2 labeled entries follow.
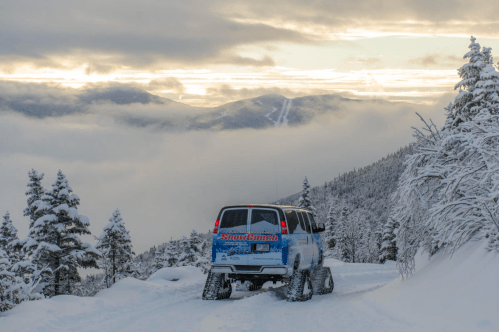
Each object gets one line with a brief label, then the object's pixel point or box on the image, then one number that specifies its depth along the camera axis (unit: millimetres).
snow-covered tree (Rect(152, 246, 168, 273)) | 65500
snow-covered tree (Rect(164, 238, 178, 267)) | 59094
